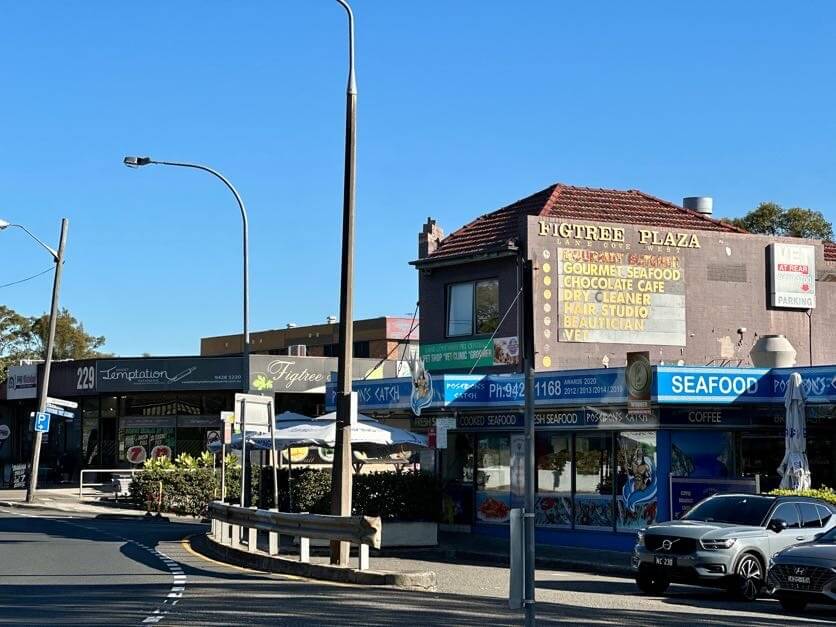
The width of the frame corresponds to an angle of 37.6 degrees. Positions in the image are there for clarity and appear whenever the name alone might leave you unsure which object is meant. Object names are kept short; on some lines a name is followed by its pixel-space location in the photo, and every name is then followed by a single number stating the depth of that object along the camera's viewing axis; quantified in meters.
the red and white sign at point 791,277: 34.06
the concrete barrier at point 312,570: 16.83
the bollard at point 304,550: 18.89
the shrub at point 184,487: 37.91
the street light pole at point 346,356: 18.88
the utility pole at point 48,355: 41.72
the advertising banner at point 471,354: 31.08
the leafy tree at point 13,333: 84.06
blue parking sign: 41.25
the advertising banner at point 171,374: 48.22
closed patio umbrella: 22.34
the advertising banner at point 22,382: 55.34
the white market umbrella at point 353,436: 25.30
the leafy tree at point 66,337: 84.94
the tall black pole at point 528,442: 9.57
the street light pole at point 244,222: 29.25
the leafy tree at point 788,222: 59.22
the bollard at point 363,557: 17.70
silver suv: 17.20
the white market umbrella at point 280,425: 26.84
